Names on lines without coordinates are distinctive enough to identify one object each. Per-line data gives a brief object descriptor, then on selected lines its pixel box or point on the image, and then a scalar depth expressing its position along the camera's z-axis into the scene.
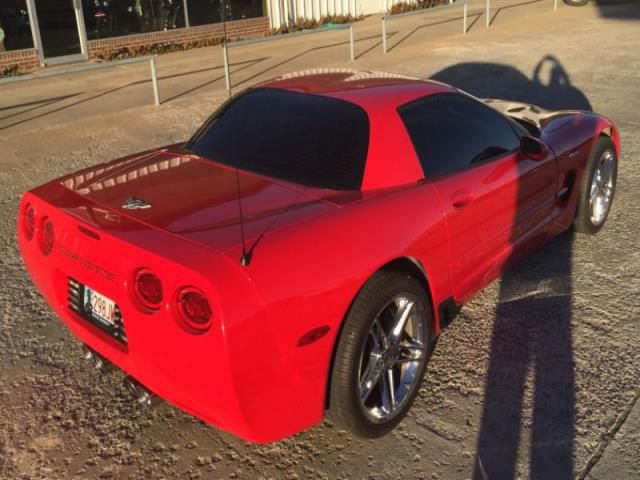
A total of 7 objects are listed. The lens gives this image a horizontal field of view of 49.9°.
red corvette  2.54
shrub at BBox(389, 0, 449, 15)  22.03
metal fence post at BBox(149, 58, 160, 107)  9.94
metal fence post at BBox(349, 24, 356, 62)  12.99
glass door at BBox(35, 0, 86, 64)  13.85
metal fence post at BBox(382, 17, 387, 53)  13.33
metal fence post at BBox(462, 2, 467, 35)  15.94
